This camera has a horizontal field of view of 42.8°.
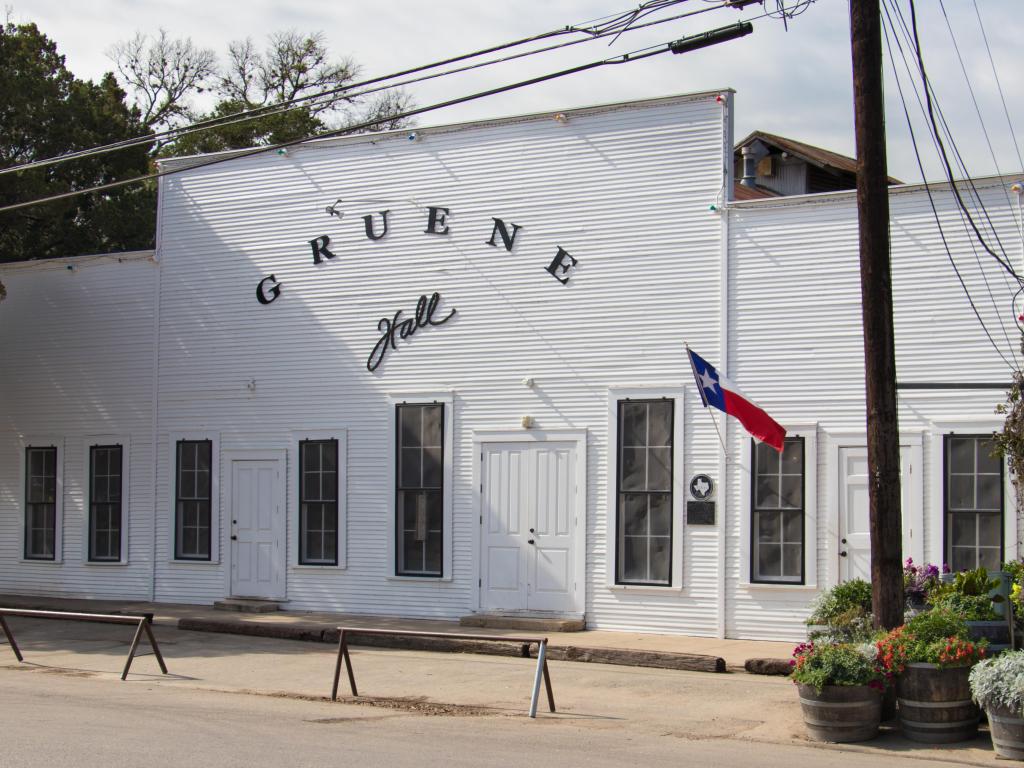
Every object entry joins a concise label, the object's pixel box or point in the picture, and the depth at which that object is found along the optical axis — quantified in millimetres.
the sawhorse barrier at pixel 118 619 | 13906
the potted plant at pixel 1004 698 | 9844
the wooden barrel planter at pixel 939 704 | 10578
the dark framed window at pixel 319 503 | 19141
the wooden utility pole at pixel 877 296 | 11391
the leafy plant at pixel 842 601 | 13607
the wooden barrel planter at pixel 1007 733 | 9844
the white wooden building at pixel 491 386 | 15578
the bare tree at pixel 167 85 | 38594
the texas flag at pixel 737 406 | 14359
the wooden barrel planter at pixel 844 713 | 10633
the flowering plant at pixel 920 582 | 13031
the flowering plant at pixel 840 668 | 10672
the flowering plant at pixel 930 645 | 10609
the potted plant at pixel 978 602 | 11531
